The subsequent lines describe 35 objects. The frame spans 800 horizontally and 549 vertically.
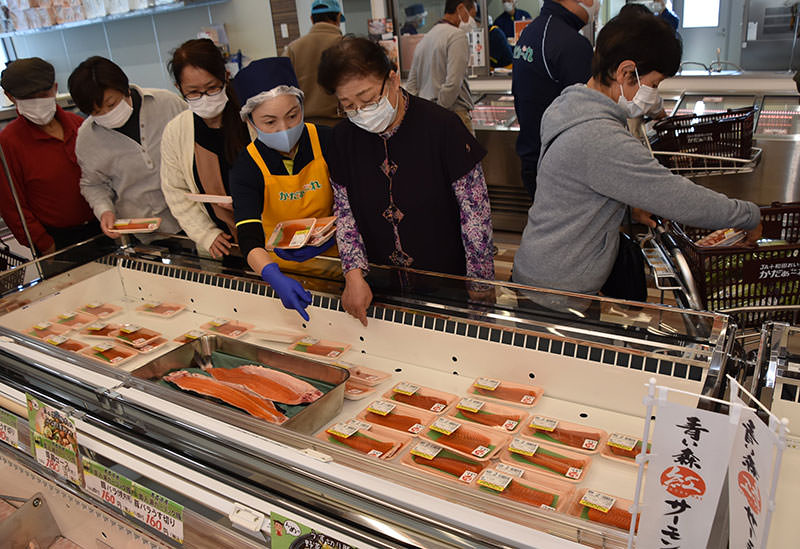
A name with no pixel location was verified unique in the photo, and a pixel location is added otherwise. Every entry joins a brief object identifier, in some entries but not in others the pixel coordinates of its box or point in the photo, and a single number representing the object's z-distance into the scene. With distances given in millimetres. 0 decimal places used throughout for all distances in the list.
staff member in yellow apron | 2047
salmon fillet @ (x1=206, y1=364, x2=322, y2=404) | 1731
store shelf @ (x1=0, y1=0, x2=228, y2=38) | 7773
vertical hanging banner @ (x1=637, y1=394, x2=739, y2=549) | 768
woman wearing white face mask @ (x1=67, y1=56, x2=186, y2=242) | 2824
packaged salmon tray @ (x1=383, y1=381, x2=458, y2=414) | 1661
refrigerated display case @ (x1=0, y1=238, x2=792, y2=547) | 1131
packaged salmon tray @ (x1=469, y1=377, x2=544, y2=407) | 1624
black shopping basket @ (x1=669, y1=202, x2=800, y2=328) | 1706
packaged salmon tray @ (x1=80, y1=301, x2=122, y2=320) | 2494
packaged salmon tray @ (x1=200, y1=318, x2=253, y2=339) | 2201
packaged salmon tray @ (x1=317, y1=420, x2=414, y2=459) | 1492
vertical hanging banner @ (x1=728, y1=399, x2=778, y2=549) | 707
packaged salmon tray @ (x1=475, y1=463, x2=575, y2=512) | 1266
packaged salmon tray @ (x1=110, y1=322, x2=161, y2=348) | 2228
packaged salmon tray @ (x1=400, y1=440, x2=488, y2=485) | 1378
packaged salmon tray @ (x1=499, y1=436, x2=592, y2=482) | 1356
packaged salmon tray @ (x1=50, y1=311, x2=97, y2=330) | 2400
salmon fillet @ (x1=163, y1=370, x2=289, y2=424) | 1663
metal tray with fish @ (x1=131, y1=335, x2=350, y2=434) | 1573
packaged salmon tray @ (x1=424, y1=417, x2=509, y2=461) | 1449
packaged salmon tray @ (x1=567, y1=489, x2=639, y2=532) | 1205
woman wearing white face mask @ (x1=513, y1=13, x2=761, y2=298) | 1812
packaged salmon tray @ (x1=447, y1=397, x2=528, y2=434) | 1543
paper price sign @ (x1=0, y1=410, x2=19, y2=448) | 1770
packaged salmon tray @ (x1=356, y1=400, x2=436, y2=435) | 1582
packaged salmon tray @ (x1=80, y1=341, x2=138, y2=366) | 2119
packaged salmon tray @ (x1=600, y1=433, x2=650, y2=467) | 1387
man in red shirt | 3297
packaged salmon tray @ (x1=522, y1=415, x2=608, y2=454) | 1444
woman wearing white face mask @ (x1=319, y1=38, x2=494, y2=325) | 1916
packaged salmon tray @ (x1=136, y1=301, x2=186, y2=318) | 2441
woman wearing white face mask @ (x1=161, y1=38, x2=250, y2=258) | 2426
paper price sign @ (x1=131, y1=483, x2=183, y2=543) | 1370
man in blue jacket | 3352
